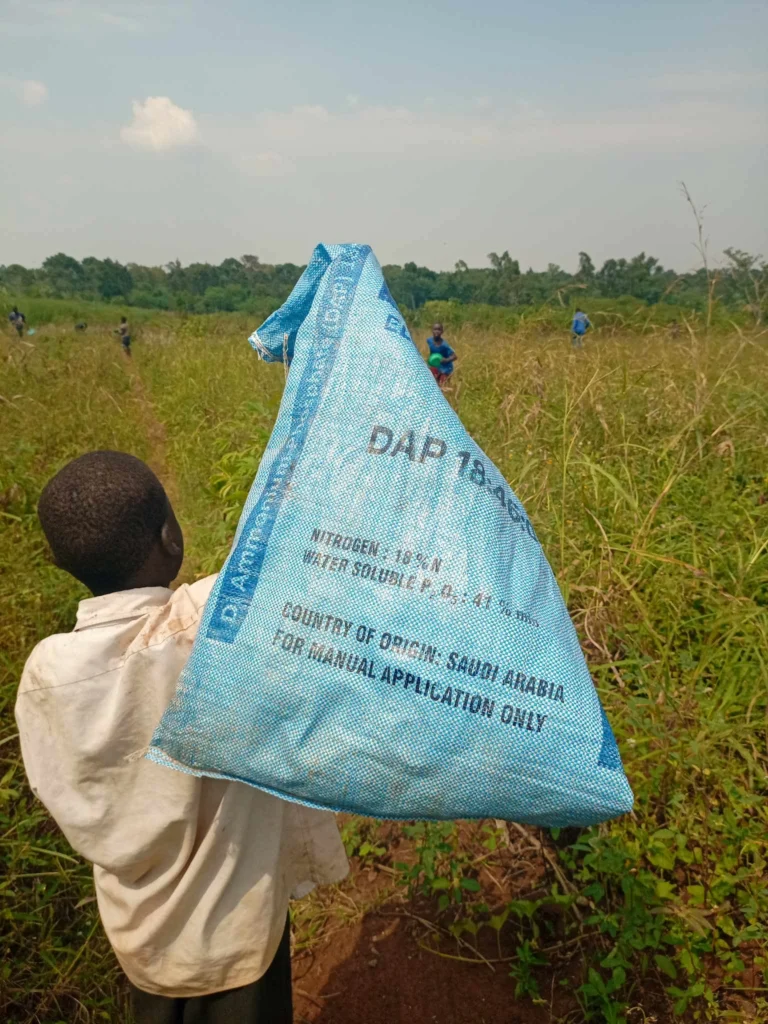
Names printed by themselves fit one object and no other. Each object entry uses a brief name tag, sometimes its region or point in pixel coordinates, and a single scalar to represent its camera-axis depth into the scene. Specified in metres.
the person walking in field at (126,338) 13.87
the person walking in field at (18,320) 13.80
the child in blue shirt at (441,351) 6.62
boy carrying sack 0.91
